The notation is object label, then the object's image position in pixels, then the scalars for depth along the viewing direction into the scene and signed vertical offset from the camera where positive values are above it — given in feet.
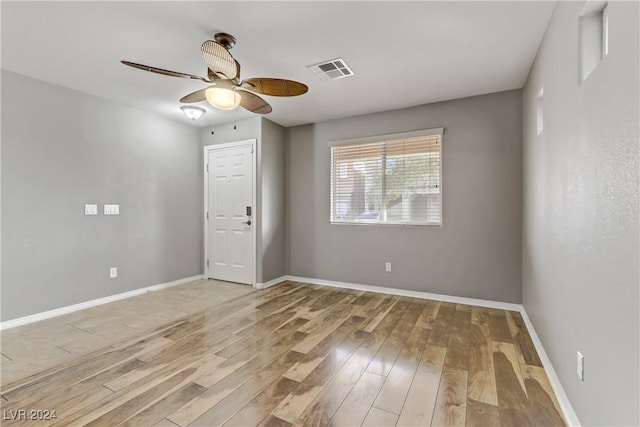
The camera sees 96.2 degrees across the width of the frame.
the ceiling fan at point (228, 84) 7.04 +3.58
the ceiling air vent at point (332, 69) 9.08 +4.83
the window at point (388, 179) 12.59 +1.70
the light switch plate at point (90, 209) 11.58 +0.28
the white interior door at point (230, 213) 14.83 +0.13
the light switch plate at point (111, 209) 12.24 +0.27
